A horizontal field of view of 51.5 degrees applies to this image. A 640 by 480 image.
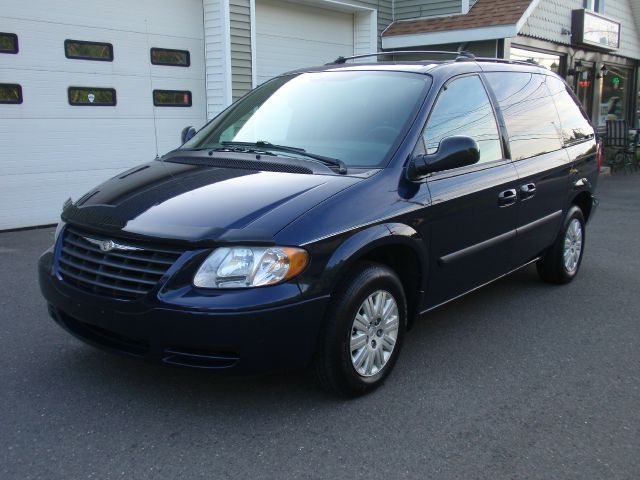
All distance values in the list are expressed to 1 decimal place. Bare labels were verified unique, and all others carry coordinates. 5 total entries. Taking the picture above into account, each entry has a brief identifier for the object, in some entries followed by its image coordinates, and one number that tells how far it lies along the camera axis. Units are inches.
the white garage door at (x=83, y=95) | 304.5
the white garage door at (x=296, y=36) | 412.5
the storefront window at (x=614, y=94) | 715.4
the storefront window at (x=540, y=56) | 503.1
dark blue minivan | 119.0
